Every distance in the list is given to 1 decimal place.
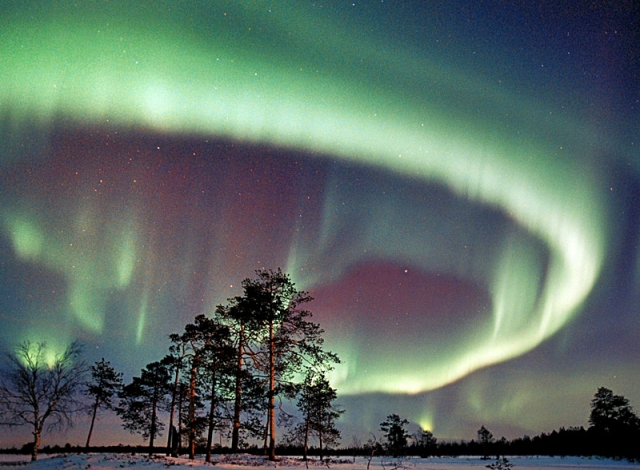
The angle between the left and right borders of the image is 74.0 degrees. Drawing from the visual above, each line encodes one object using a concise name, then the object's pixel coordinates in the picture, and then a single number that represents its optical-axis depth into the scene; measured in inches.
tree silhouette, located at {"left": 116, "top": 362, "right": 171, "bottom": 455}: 1920.5
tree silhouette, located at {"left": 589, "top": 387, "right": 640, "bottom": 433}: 2655.3
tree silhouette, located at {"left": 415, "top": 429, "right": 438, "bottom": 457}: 3575.1
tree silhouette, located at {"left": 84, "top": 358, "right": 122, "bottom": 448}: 2130.9
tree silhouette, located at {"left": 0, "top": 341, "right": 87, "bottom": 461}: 1470.2
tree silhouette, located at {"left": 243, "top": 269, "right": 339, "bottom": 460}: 1083.9
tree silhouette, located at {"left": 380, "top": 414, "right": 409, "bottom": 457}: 3208.7
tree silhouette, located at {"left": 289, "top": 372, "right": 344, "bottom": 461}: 1702.6
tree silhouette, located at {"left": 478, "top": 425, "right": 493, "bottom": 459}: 2976.6
